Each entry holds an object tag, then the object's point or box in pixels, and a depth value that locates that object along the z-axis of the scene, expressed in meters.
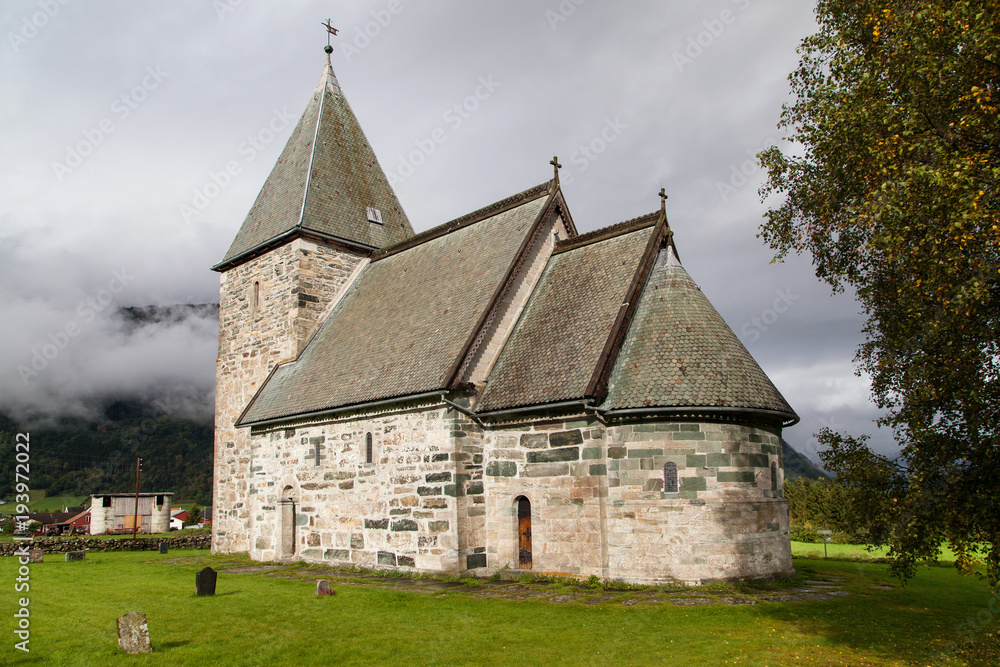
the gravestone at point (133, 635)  8.88
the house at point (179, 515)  70.22
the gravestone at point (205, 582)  13.98
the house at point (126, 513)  46.94
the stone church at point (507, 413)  14.06
